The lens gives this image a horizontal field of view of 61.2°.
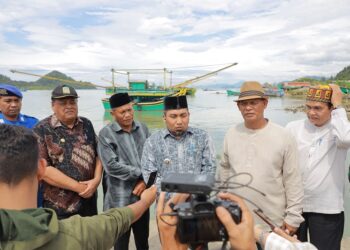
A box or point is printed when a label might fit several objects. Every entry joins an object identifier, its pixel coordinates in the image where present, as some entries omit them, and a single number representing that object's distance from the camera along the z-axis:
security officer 2.79
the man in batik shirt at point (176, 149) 2.35
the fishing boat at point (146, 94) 30.95
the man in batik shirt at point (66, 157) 2.47
